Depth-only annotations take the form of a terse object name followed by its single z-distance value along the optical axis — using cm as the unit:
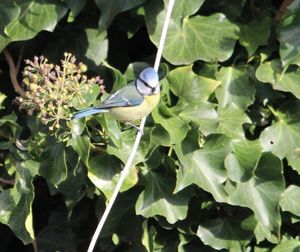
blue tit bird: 496
